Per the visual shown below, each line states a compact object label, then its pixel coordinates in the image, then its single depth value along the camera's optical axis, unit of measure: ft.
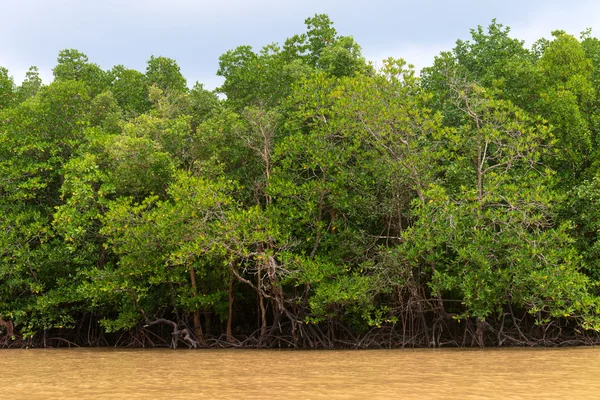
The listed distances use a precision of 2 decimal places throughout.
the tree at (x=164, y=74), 63.57
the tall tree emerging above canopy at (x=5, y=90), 51.55
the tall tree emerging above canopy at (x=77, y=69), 62.13
